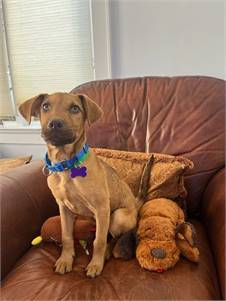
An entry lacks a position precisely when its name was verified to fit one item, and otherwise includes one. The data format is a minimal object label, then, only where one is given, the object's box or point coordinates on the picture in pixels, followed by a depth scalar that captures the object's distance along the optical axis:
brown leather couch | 0.78
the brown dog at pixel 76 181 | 0.88
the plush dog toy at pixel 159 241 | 0.84
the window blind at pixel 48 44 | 1.67
